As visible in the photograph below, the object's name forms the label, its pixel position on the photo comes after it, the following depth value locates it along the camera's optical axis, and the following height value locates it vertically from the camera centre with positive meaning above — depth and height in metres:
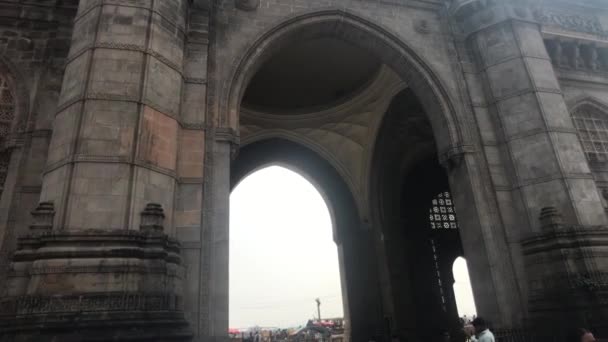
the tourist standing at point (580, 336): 4.99 -0.38
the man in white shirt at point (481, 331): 5.24 -0.26
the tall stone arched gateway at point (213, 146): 6.30 +3.72
